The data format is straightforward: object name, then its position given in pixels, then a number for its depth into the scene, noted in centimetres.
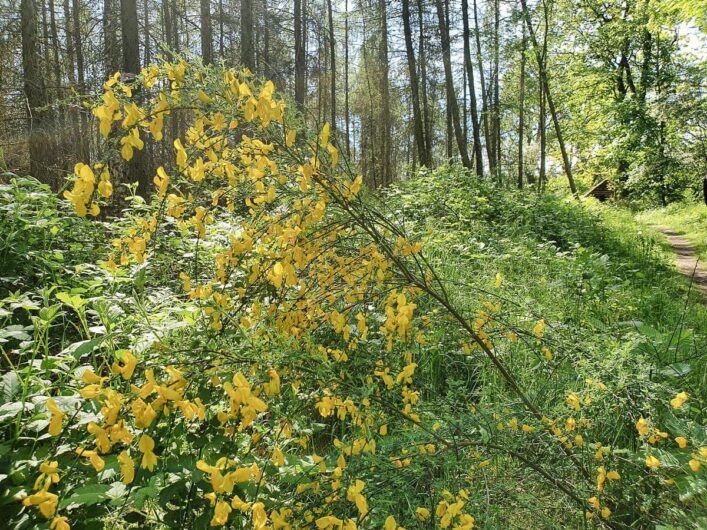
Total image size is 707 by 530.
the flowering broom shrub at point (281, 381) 116
